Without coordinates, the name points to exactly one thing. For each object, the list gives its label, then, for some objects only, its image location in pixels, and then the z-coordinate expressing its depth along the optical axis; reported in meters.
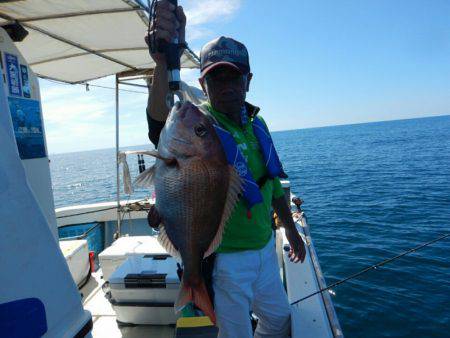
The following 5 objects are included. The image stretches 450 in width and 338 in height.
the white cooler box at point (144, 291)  3.21
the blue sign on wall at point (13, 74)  2.63
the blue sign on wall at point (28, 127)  2.70
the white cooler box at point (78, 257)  4.60
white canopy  3.15
